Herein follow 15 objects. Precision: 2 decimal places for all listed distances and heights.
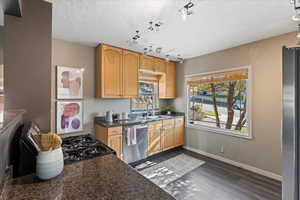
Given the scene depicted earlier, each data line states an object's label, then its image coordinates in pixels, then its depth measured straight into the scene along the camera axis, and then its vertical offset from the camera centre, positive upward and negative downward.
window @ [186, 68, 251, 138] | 2.90 -0.03
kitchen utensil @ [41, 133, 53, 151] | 0.87 -0.27
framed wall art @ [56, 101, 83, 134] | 2.59 -0.33
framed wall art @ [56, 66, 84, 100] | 2.60 +0.35
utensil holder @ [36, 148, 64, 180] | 0.82 -0.40
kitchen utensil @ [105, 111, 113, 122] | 3.00 -0.37
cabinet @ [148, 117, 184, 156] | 3.26 -0.90
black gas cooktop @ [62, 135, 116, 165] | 1.20 -0.51
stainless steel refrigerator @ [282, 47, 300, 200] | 0.81 -0.12
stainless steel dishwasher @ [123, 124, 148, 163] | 2.80 -1.00
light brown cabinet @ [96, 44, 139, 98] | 2.83 +0.62
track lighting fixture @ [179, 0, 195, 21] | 1.40 +0.95
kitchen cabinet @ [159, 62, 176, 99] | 4.02 +0.54
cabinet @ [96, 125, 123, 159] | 2.60 -0.73
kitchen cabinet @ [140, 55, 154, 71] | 3.43 +0.97
